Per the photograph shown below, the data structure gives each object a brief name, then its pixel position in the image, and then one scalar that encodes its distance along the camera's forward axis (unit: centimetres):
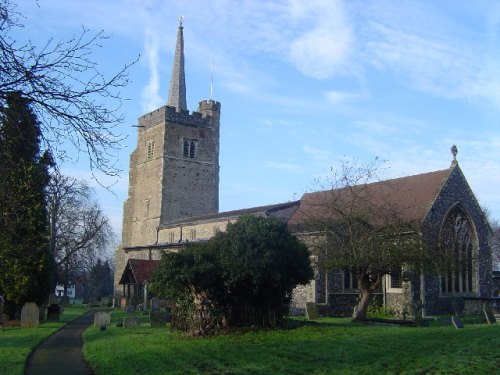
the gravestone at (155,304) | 2808
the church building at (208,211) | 2827
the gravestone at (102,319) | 2145
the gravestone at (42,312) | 2738
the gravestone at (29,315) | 2222
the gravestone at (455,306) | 2170
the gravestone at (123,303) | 3966
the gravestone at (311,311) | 2256
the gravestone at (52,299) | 3552
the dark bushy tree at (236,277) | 1703
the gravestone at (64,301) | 5054
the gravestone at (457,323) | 1667
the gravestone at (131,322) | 2052
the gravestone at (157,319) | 2155
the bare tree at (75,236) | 4181
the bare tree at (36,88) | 682
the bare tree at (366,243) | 2091
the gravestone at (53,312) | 2750
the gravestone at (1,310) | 2107
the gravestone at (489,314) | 1931
